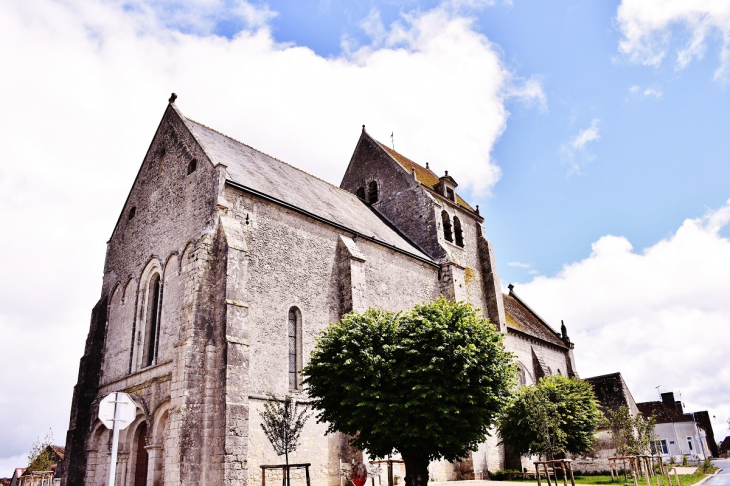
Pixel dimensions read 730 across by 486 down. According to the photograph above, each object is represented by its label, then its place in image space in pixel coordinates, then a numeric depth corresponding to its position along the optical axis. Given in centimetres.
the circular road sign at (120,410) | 746
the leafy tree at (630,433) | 2400
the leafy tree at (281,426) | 1612
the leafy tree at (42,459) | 3403
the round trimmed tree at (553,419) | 2187
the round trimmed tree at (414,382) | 1488
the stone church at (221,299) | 1541
